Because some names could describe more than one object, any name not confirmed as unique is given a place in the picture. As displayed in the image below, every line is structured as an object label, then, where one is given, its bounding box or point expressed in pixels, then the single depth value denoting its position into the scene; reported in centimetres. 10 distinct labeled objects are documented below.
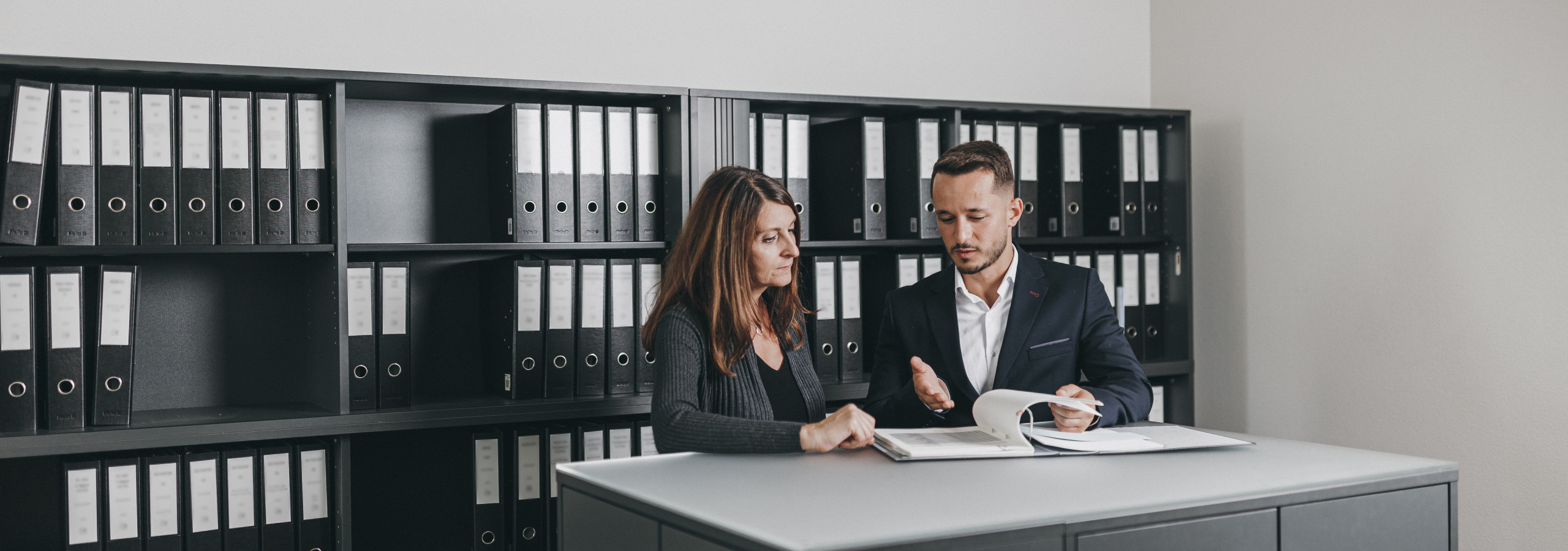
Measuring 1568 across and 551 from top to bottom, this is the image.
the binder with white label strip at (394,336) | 221
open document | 150
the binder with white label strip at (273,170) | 207
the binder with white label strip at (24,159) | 187
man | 202
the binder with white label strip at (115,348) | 196
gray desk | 116
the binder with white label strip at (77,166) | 192
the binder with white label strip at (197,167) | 201
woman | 174
